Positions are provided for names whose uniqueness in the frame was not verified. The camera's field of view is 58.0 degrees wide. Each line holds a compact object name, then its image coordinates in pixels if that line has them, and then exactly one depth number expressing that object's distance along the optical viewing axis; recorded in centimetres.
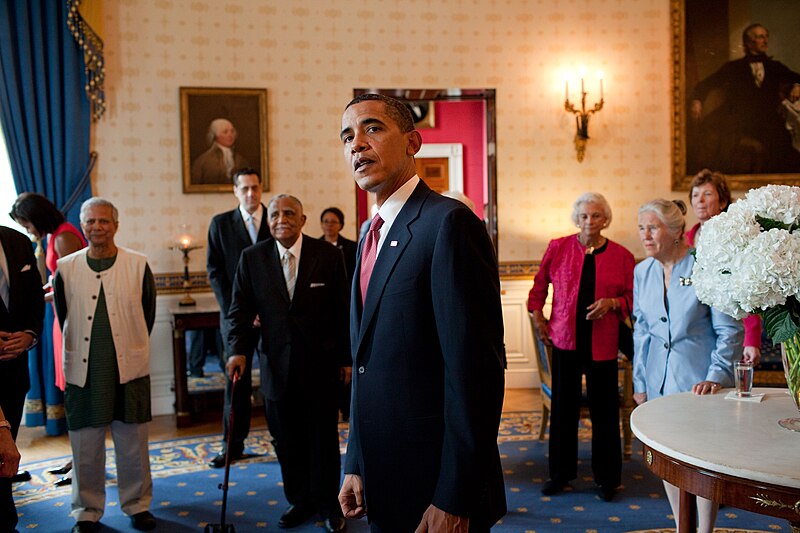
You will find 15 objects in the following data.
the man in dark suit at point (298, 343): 362
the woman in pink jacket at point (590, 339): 402
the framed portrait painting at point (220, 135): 609
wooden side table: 556
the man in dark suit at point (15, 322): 338
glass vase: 208
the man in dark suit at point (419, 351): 164
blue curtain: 564
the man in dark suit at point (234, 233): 487
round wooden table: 176
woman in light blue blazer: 288
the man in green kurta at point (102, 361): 354
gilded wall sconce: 656
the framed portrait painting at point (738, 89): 658
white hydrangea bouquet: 190
